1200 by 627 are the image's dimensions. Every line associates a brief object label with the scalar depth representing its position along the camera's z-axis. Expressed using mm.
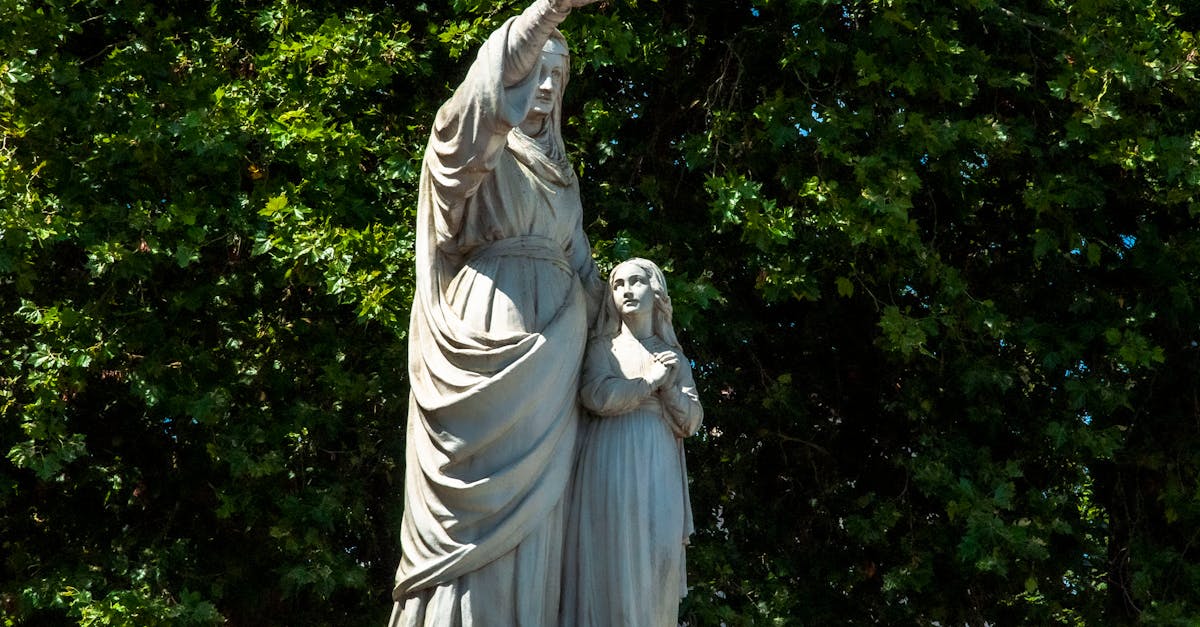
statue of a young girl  14508
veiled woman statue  14250
